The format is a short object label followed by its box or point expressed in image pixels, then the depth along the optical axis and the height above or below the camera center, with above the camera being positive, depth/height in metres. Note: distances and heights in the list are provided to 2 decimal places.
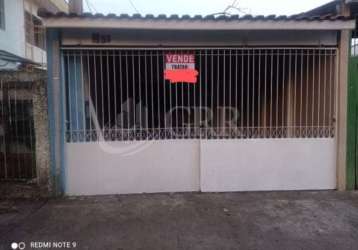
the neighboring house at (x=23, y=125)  4.32 -0.18
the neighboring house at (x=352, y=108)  4.59 +0.01
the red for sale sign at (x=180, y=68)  4.51 +0.66
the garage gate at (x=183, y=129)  4.56 -0.29
